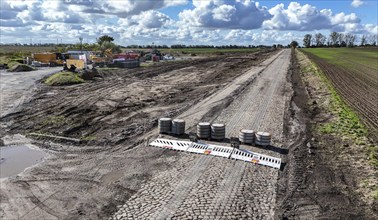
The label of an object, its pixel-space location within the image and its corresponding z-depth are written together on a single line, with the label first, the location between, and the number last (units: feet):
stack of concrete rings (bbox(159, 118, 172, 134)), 53.52
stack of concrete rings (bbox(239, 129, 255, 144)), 49.34
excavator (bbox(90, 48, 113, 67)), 185.66
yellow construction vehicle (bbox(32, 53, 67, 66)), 199.49
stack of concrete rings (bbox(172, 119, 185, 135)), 53.06
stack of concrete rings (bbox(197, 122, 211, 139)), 51.60
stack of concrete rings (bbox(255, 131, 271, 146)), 48.39
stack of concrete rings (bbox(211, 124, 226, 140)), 50.93
